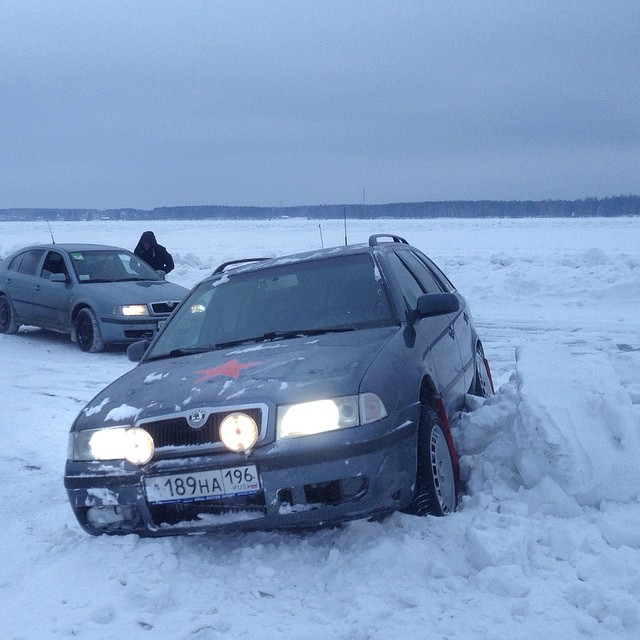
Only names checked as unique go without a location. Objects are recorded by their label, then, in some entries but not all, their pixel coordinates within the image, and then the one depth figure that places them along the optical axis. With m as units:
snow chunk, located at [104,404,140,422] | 3.56
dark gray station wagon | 3.28
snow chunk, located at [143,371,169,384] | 3.97
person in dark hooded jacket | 12.78
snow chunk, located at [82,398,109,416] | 3.80
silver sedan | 9.84
